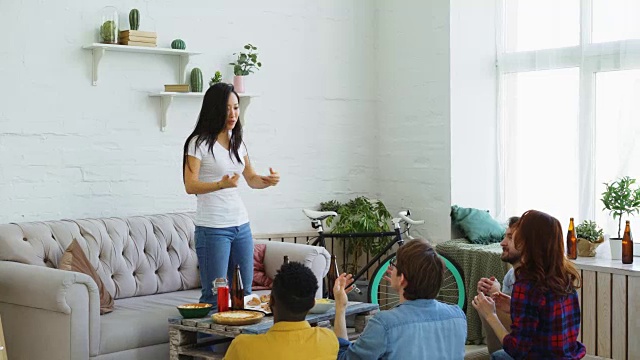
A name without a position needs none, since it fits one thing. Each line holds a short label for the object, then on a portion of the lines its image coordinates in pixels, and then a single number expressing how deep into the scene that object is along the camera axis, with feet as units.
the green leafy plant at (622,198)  16.85
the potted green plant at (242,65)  18.65
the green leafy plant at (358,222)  19.76
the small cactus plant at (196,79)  17.97
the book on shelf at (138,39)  16.94
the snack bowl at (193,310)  12.66
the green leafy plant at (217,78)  18.20
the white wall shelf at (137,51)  16.72
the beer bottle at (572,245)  16.96
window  17.90
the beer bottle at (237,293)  13.05
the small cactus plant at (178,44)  17.78
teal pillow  19.13
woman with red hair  9.86
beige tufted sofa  13.41
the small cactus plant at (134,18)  17.03
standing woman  13.89
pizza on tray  12.12
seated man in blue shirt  9.00
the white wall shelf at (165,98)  17.59
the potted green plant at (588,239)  16.97
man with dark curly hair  8.83
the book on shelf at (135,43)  16.98
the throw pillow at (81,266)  14.55
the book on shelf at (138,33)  16.93
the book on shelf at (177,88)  17.60
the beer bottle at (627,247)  16.20
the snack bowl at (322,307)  12.89
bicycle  18.26
